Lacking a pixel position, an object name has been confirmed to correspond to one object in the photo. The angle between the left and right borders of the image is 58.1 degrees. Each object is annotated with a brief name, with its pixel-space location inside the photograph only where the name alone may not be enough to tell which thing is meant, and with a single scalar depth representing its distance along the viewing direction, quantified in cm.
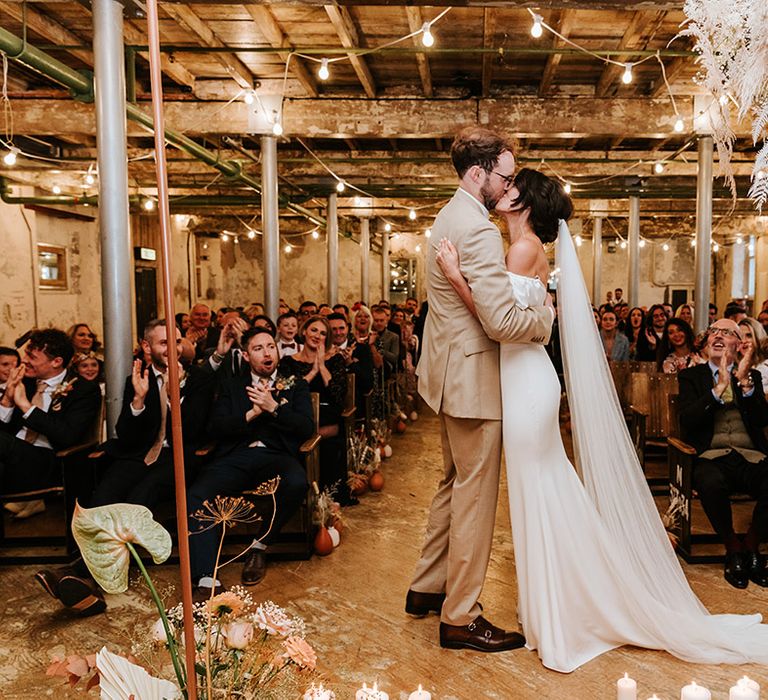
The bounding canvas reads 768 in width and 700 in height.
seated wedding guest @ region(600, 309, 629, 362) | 697
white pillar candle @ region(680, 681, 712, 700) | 171
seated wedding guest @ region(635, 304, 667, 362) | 727
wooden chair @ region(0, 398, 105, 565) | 354
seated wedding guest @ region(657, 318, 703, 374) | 549
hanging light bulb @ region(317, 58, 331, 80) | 497
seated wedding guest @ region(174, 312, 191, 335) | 756
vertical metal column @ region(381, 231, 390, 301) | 1830
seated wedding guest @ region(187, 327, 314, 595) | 344
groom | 255
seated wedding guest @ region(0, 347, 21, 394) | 402
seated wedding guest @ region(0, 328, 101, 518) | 362
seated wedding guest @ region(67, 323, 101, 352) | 615
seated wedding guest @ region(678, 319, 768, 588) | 332
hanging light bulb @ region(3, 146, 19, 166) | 631
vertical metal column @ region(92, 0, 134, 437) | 368
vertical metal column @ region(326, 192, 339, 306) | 1107
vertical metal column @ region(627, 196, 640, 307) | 1136
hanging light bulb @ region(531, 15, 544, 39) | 438
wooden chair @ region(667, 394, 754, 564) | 350
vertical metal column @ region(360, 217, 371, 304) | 1448
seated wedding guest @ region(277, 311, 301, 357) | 593
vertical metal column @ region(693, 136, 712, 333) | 719
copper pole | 89
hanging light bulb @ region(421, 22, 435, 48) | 446
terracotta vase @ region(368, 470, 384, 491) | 482
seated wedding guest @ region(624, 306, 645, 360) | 767
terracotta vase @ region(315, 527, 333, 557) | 361
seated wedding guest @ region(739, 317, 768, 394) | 399
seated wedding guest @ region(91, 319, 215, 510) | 348
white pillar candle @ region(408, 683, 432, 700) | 176
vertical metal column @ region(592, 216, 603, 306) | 1575
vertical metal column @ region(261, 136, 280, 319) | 706
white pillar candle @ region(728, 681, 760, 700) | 168
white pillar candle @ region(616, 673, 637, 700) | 181
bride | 255
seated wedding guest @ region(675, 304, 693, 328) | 836
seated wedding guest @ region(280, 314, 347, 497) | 450
